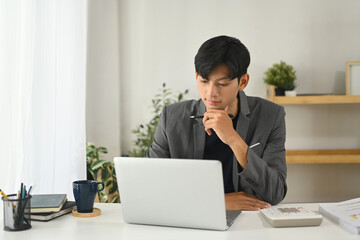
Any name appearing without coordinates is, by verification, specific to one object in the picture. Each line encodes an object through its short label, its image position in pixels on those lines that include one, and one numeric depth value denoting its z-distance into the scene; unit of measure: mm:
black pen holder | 1303
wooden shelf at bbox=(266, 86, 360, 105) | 3338
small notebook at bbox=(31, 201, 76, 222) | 1406
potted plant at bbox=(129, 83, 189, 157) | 3585
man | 1679
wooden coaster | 1465
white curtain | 1684
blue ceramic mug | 1479
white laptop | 1243
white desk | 1225
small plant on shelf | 3426
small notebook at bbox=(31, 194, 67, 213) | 1426
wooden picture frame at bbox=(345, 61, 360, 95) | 3385
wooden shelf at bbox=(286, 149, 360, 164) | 3291
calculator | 1296
